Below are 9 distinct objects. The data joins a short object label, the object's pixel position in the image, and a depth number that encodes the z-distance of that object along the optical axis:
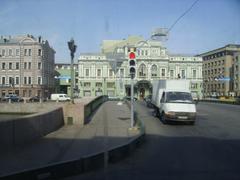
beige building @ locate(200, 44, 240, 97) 118.00
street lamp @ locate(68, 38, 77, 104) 18.56
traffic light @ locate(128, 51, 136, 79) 15.83
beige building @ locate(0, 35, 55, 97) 81.12
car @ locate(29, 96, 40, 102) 67.97
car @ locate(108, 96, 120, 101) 81.99
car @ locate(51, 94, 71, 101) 70.82
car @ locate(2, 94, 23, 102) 64.57
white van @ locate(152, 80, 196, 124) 19.58
